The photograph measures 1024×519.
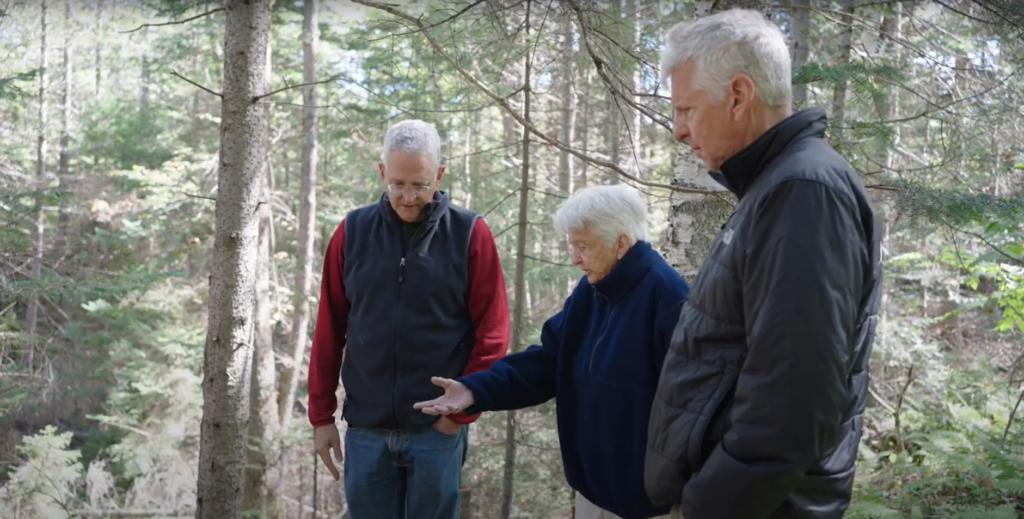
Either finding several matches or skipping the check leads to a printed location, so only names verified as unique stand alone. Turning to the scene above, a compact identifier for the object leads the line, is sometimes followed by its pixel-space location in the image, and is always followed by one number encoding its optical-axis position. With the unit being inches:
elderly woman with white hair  87.0
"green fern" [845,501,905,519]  177.8
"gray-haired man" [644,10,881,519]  55.2
